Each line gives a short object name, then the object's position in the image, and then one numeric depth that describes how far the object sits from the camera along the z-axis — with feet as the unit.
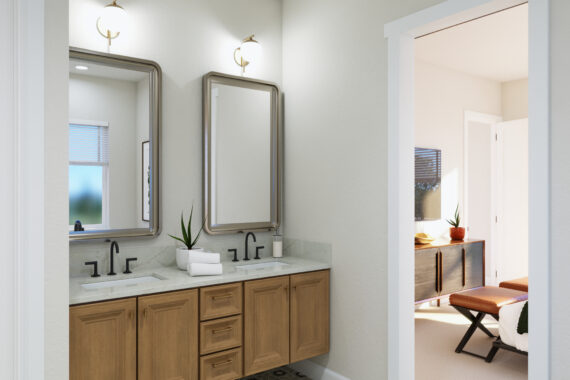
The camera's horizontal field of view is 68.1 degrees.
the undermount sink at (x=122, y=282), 7.75
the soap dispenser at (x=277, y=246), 10.48
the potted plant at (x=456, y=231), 15.24
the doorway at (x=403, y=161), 7.32
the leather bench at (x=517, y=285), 12.82
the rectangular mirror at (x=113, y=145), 8.05
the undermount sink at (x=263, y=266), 9.64
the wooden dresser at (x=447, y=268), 13.34
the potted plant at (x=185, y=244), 8.71
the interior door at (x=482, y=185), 18.86
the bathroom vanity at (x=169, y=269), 6.95
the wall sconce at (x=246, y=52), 10.12
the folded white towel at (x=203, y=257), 8.38
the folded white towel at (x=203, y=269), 8.05
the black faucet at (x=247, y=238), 10.06
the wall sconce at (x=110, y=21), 8.23
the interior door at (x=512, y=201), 18.48
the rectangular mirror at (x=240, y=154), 9.73
